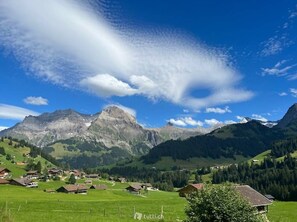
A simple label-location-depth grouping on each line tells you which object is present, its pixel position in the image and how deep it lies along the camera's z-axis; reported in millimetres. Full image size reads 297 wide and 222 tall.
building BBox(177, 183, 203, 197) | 68386
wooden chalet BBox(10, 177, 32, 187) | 114951
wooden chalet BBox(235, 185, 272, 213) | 48075
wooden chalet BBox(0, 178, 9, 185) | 107298
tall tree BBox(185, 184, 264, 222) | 23441
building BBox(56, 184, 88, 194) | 107519
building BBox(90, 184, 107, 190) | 124723
